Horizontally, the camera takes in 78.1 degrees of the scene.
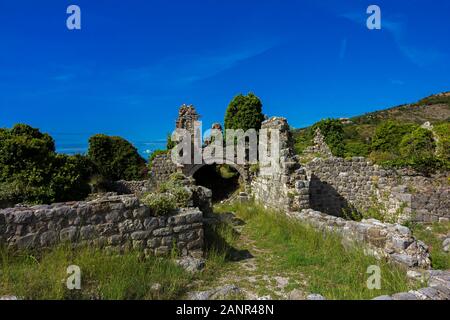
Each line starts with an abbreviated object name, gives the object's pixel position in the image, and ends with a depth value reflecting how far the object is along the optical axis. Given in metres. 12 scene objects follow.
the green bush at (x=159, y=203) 4.50
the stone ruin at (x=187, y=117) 18.25
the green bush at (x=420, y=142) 16.08
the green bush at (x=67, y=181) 13.59
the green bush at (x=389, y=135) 27.02
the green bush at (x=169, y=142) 22.00
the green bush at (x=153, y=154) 21.80
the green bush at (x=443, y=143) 10.67
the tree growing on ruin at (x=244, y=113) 25.33
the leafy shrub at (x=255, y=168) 11.75
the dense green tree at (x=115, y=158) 21.59
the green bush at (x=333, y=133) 30.91
